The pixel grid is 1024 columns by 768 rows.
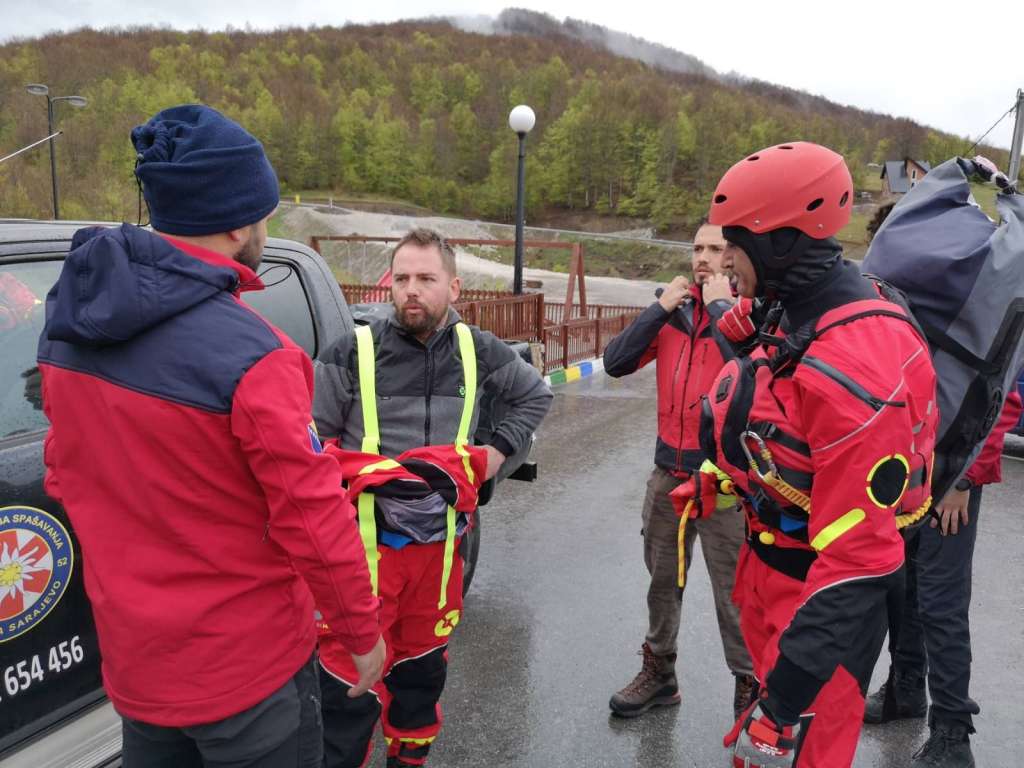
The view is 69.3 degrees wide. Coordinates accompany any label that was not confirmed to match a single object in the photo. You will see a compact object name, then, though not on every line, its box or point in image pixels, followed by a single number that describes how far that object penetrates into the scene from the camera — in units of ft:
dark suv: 6.58
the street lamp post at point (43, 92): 48.65
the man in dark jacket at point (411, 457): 8.02
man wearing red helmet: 5.42
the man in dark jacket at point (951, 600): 9.33
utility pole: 51.80
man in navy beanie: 4.73
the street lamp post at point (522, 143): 38.31
